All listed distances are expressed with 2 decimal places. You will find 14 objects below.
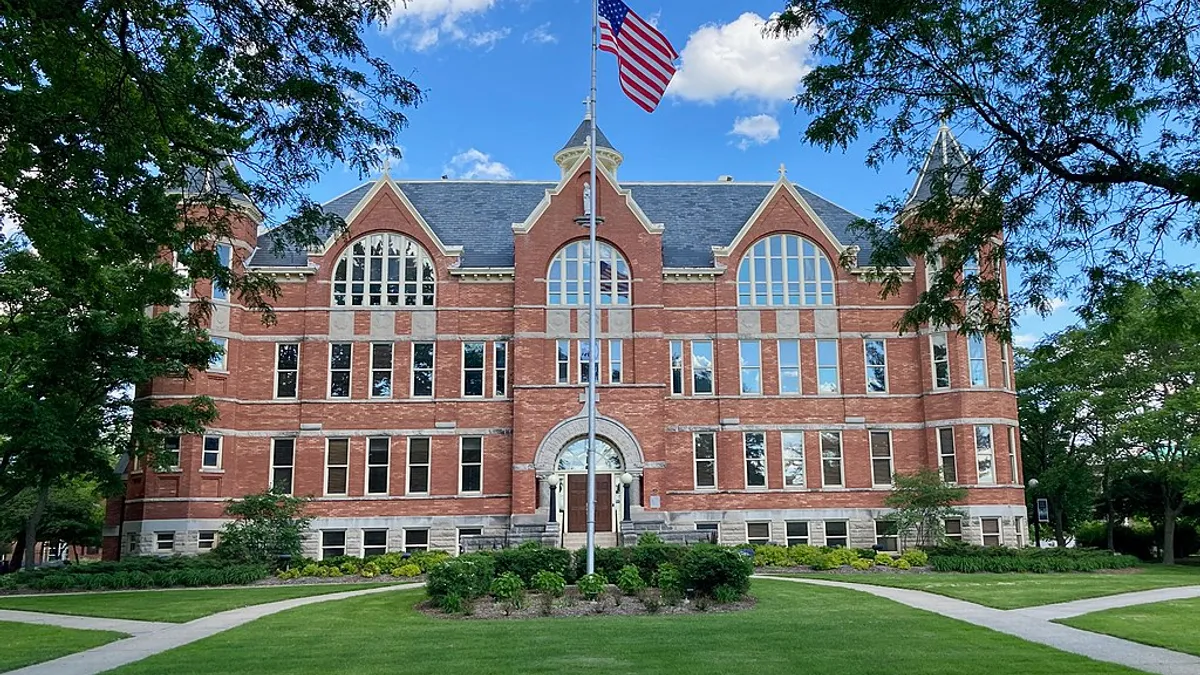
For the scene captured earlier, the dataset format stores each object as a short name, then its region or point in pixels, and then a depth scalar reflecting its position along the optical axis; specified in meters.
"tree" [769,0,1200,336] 9.57
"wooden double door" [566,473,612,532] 34.66
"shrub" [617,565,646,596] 19.94
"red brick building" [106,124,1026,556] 35.03
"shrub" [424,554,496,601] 18.84
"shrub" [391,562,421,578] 29.00
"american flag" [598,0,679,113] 23.31
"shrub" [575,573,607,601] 19.47
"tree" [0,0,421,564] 9.92
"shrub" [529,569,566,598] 19.17
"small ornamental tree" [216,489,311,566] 30.36
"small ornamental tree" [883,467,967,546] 32.56
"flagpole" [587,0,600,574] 22.28
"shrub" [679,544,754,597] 19.12
